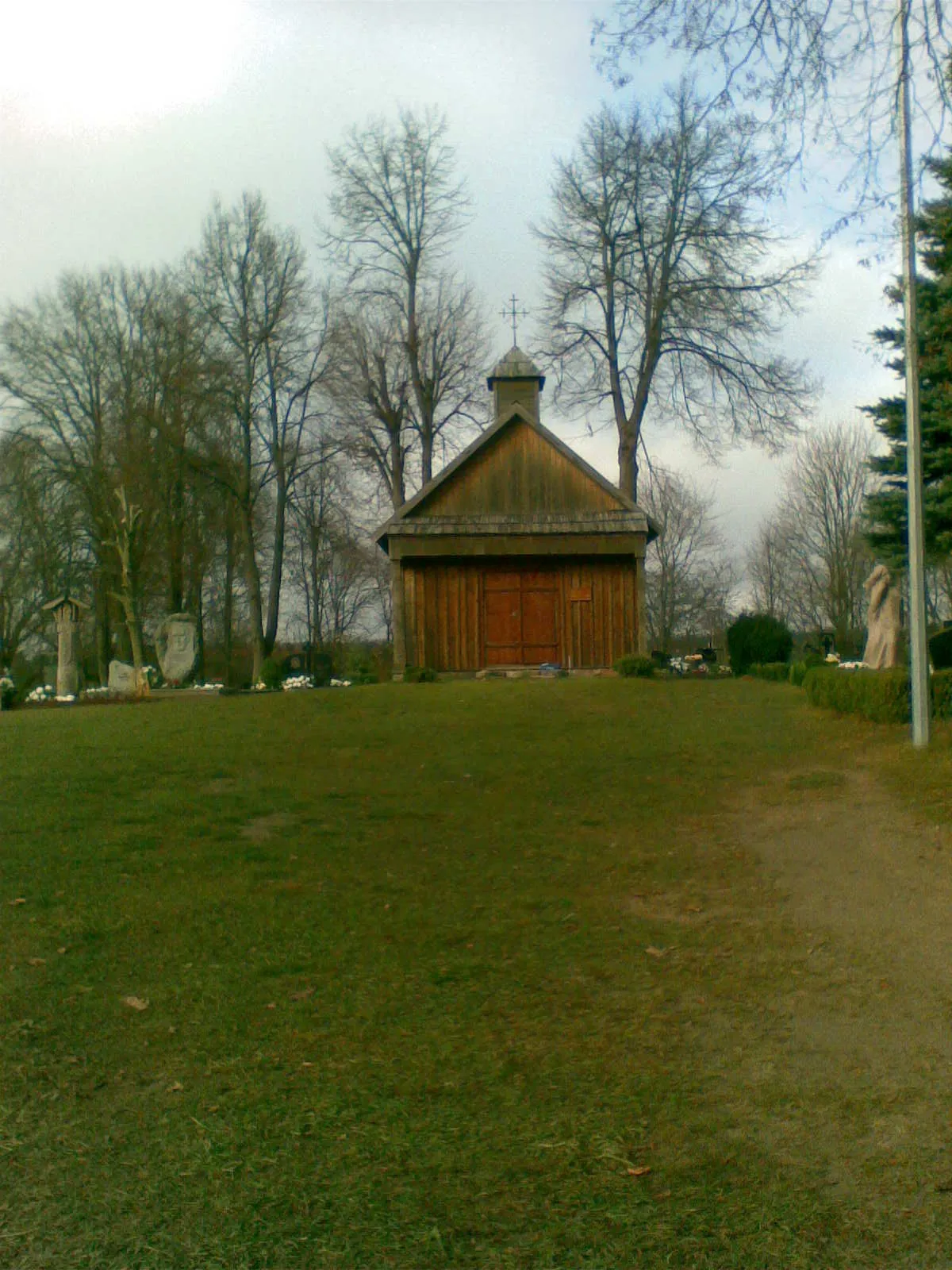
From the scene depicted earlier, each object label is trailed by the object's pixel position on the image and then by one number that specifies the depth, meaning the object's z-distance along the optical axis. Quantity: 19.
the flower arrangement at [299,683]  29.17
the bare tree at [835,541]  54.59
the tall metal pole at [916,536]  12.32
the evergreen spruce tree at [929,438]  19.00
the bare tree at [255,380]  40.41
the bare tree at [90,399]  40.84
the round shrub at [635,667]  23.97
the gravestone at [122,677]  29.48
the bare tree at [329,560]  44.66
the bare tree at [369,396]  41.59
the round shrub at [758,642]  29.02
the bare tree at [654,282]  31.59
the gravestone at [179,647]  33.28
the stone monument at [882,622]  18.20
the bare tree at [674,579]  64.12
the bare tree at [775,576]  63.25
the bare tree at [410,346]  39.19
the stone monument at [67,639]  30.16
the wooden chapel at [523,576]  26.84
